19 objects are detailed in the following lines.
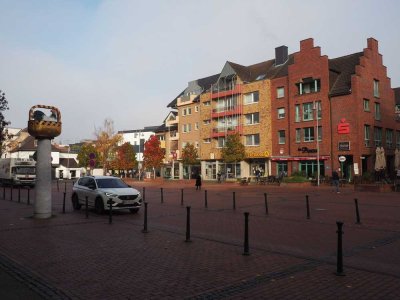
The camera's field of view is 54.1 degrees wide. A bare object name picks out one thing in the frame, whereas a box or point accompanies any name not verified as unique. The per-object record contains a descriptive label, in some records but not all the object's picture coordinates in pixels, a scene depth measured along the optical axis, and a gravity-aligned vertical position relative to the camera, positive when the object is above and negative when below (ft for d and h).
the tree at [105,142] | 221.46 +14.97
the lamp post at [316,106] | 142.40 +22.41
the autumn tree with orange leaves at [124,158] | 231.91 +6.23
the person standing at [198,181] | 110.93 -3.76
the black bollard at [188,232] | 31.59 -5.19
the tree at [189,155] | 186.91 +6.15
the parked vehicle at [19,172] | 130.93 -0.88
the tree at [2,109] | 89.94 +14.09
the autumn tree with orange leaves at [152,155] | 200.85 +6.78
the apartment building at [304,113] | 138.41 +21.60
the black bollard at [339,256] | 21.81 -5.01
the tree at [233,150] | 165.48 +7.36
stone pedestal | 47.83 -1.47
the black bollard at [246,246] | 26.86 -5.42
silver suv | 50.67 -3.41
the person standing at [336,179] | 90.61 -3.02
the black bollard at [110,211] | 41.71 -4.59
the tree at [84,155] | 274.44 +10.19
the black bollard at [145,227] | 36.19 -5.48
